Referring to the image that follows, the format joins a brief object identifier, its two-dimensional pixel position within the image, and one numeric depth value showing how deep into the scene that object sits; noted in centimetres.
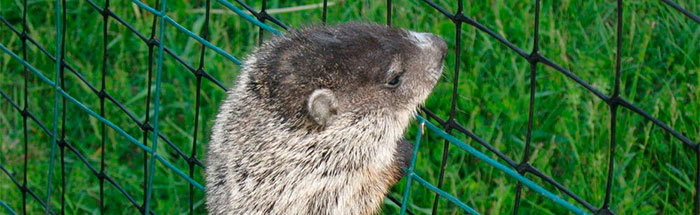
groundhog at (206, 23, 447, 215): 86
